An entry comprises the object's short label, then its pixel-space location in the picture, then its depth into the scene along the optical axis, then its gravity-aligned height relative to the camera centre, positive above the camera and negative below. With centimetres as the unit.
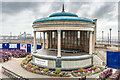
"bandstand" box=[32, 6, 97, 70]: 1750 -24
